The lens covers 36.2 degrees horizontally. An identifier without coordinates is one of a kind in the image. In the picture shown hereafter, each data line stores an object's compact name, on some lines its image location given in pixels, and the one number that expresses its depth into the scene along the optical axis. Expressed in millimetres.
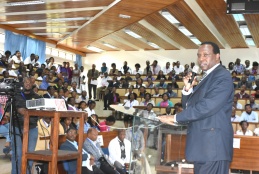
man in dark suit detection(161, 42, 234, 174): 2539
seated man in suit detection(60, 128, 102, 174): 4973
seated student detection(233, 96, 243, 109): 10981
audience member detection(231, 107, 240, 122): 9891
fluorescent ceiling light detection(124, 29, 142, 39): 15723
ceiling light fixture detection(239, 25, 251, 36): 14366
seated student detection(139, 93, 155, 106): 12391
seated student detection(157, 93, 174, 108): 12149
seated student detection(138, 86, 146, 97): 13289
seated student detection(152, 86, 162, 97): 13252
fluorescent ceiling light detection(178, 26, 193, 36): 14972
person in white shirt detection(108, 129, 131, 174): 5895
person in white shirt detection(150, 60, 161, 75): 17359
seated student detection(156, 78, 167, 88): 14009
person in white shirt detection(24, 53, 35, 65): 14525
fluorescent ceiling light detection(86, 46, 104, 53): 19984
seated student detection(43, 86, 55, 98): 10691
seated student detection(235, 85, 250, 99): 11805
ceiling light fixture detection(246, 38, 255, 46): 17000
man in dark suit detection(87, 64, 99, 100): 15781
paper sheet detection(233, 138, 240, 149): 5161
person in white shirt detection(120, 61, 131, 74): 17438
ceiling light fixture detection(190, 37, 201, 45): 17078
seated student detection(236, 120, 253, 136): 8651
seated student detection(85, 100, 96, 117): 10531
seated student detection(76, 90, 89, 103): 12976
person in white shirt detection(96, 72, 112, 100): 15297
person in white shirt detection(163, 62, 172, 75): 17234
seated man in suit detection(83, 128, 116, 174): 5652
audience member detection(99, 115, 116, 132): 7779
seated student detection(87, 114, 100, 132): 8281
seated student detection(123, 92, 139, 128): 12523
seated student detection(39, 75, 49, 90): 12234
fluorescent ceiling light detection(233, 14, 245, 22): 12616
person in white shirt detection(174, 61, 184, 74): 17105
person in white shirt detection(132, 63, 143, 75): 17312
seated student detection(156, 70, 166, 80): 15109
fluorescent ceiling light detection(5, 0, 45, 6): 11041
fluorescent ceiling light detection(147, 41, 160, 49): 18664
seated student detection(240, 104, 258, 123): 10266
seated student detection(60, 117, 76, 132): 6815
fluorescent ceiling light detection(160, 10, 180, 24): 12586
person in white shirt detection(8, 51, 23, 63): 13319
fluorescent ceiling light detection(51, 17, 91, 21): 12930
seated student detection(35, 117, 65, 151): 5254
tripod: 3840
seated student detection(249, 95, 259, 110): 10914
